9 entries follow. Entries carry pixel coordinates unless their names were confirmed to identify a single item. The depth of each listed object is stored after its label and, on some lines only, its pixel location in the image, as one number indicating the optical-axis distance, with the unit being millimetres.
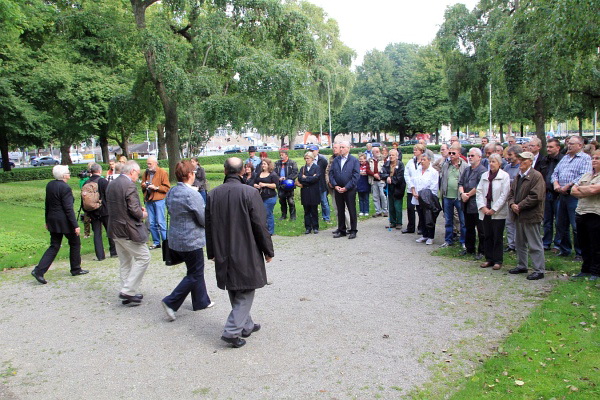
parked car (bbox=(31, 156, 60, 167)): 68875
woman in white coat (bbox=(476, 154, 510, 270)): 8023
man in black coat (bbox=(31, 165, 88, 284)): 8312
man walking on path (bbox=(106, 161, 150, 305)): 6895
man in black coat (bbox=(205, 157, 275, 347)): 5328
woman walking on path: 6180
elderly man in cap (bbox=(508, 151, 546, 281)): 7395
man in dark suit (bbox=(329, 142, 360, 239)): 11086
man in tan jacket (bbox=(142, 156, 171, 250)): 10414
